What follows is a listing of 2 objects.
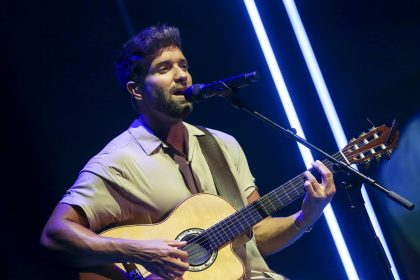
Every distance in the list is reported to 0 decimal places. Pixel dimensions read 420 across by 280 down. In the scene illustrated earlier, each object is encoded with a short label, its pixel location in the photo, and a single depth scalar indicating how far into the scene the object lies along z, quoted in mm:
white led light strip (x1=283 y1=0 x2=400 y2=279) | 7816
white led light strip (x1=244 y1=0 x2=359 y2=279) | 7840
